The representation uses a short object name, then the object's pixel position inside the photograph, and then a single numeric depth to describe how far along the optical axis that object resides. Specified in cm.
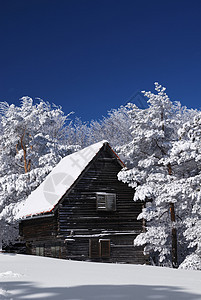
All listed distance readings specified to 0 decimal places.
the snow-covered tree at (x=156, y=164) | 2497
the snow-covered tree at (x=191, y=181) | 2050
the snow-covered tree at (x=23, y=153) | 3222
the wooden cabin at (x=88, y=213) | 2602
